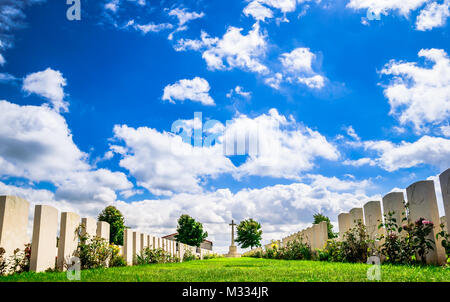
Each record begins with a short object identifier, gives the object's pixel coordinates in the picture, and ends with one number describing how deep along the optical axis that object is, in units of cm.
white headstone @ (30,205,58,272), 736
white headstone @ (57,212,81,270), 834
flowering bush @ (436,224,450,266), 691
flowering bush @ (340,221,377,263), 1019
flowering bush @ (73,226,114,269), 917
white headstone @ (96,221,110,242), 1029
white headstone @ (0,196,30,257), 651
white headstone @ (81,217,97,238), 938
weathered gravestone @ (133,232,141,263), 1303
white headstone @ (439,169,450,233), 710
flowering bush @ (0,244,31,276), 659
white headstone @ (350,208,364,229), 1105
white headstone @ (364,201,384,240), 983
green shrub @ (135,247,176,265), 1338
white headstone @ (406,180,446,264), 743
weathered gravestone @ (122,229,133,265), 1217
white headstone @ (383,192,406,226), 871
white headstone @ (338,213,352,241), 1207
